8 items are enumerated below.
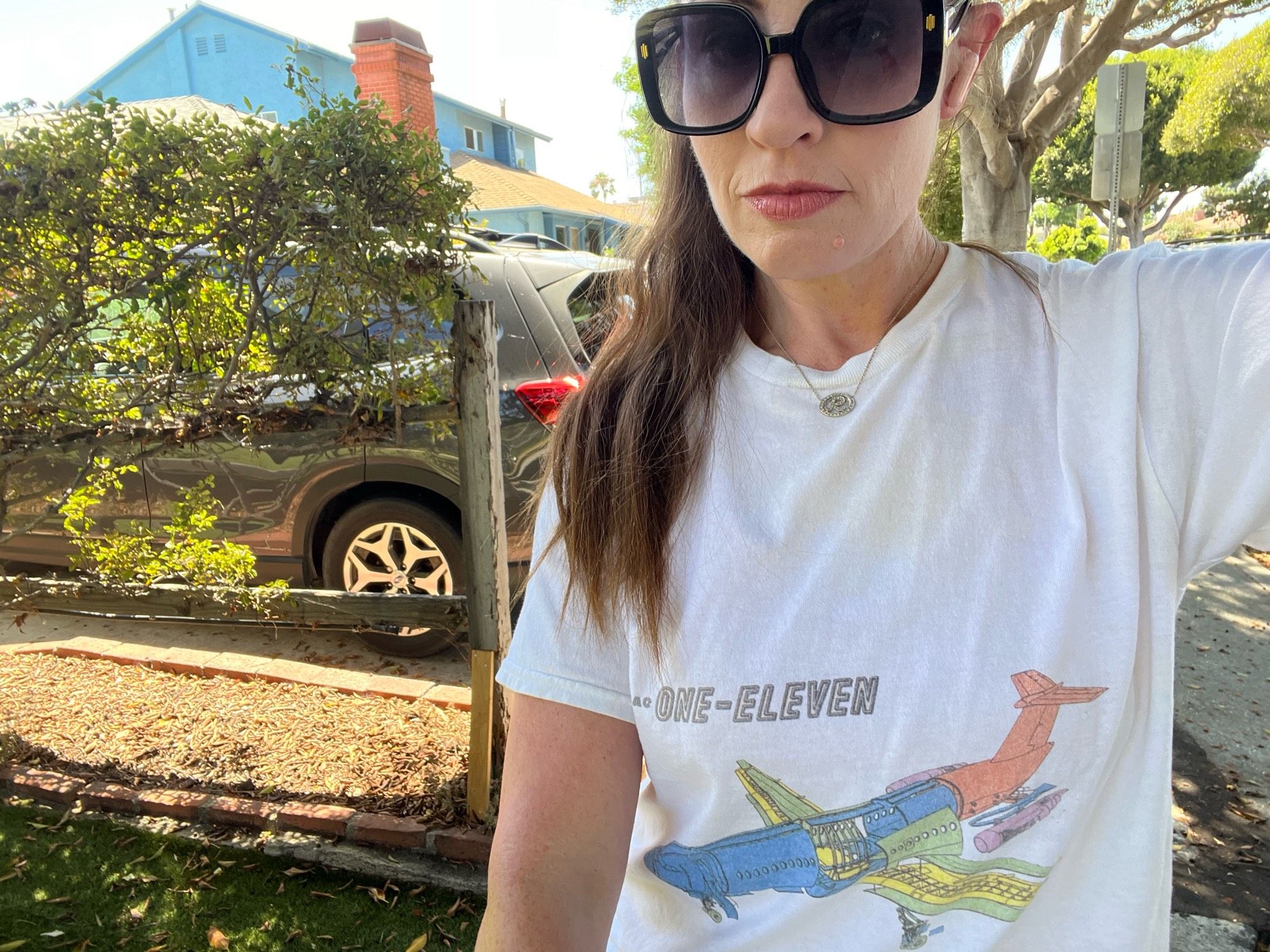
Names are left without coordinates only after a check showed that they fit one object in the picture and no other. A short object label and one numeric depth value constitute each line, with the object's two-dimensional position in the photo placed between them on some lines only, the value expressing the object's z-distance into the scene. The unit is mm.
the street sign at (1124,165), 6988
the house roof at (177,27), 24750
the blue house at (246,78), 24969
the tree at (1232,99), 20703
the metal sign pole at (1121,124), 6988
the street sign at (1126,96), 7000
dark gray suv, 4059
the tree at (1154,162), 28625
